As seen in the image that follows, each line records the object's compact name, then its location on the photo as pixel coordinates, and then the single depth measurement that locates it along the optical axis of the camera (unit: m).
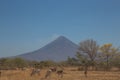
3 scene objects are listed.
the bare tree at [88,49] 56.94
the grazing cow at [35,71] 34.59
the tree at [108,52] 69.43
